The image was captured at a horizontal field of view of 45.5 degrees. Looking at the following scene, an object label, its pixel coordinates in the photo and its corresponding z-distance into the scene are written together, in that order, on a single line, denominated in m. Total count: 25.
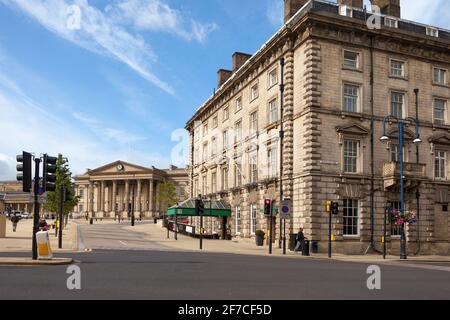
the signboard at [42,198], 21.10
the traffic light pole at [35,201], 20.33
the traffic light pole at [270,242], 32.94
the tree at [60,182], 61.16
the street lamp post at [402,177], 31.62
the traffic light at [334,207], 31.34
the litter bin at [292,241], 35.60
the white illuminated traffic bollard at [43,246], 19.83
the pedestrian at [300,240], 31.95
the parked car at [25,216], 112.94
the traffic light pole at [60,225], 31.38
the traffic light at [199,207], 36.69
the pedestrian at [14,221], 50.22
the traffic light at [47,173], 20.69
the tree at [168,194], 101.00
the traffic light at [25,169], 19.78
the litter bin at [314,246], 34.19
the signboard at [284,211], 32.16
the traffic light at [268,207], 33.59
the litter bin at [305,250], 31.80
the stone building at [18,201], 164.38
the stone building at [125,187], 148.88
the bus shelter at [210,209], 48.34
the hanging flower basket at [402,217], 32.31
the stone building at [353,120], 35.97
